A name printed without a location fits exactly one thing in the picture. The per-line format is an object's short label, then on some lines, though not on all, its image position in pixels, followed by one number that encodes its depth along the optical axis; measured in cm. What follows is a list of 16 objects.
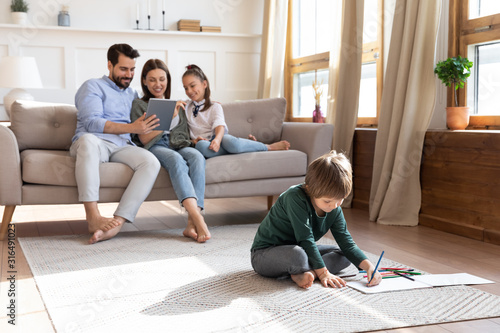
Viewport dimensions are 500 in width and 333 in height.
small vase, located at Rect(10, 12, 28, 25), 485
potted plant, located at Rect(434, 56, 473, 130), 305
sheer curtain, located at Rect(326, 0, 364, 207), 397
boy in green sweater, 187
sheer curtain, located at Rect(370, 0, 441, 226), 326
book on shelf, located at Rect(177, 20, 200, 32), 534
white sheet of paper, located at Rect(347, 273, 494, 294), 195
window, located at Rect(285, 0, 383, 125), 411
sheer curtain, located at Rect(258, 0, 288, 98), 521
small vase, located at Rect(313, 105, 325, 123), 438
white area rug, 165
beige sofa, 292
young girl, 329
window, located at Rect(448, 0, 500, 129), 306
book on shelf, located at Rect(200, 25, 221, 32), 540
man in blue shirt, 285
